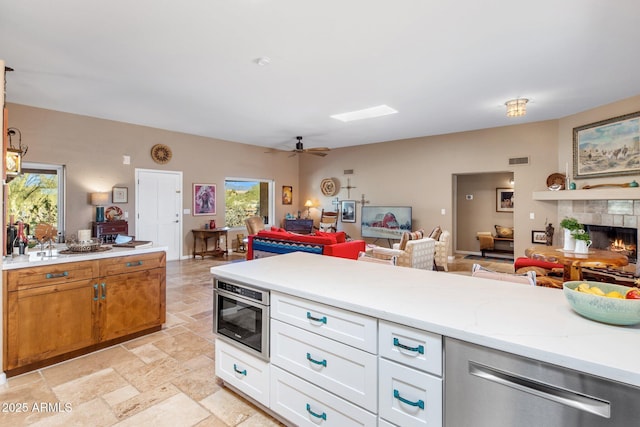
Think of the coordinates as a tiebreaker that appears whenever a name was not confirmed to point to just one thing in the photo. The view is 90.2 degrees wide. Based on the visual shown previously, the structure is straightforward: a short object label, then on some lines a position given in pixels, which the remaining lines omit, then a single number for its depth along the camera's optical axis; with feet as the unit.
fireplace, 15.56
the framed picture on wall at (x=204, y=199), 25.02
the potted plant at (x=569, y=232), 11.40
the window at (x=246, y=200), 28.12
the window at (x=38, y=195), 17.39
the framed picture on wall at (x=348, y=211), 29.71
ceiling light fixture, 15.62
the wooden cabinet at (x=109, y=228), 18.99
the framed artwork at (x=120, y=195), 20.40
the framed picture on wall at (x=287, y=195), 32.19
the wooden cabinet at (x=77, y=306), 7.96
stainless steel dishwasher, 3.14
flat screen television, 26.11
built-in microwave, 6.38
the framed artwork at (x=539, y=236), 20.29
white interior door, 21.99
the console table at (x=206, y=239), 24.57
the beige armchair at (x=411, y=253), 16.87
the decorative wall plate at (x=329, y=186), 30.83
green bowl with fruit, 3.80
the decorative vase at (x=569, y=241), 11.72
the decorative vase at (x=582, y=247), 11.16
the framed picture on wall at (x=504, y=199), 26.57
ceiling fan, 22.48
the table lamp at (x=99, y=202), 19.12
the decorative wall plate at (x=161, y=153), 22.24
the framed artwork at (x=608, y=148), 15.46
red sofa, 16.84
